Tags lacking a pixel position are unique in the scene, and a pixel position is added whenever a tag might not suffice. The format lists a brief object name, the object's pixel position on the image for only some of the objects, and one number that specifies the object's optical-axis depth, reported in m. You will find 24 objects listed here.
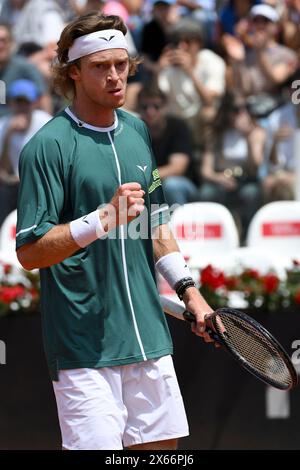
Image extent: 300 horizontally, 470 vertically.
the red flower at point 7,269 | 12.62
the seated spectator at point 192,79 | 18.17
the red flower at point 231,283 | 12.16
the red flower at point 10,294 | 12.13
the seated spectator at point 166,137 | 16.98
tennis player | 7.02
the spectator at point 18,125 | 16.87
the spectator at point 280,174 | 16.34
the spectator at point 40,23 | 19.34
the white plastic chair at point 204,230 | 14.27
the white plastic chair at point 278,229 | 14.11
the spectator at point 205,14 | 19.78
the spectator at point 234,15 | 19.52
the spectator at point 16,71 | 17.77
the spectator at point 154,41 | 19.10
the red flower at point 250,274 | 12.30
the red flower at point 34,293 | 12.25
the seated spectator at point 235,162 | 16.64
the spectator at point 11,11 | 20.11
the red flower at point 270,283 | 11.99
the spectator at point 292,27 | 18.94
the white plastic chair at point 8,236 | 14.51
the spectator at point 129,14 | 17.64
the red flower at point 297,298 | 11.98
